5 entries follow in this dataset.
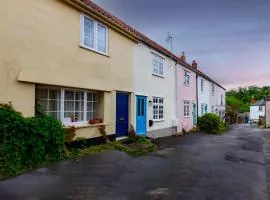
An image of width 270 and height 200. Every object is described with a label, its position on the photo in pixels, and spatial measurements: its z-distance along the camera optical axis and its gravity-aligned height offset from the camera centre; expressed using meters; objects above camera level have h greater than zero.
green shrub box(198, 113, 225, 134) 16.84 -1.42
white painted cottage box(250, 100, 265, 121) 44.17 -0.63
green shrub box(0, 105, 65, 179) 5.03 -0.93
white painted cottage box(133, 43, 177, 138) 10.54 +0.92
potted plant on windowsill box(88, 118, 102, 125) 8.01 -0.56
